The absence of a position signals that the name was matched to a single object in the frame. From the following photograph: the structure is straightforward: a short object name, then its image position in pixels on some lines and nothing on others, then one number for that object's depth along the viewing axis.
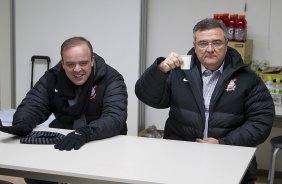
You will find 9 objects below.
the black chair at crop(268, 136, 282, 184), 3.07
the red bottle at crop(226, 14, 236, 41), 3.62
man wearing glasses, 2.31
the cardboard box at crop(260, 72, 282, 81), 3.59
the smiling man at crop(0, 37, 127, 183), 2.34
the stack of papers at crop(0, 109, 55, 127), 3.33
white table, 1.64
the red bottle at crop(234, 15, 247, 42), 3.59
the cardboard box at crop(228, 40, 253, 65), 3.56
